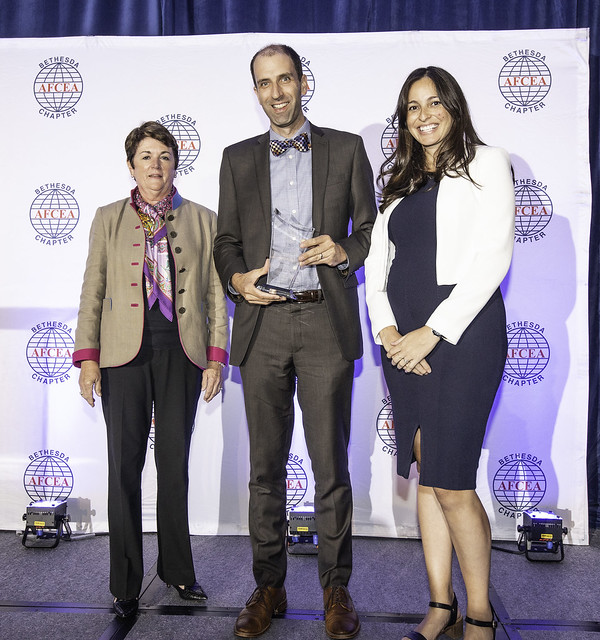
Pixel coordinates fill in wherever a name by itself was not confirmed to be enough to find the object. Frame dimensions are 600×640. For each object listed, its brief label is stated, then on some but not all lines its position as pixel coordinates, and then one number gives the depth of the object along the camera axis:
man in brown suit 2.27
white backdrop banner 3.29
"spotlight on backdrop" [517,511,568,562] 3.01
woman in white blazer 1.92
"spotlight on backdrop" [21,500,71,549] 3.19
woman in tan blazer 2.43
